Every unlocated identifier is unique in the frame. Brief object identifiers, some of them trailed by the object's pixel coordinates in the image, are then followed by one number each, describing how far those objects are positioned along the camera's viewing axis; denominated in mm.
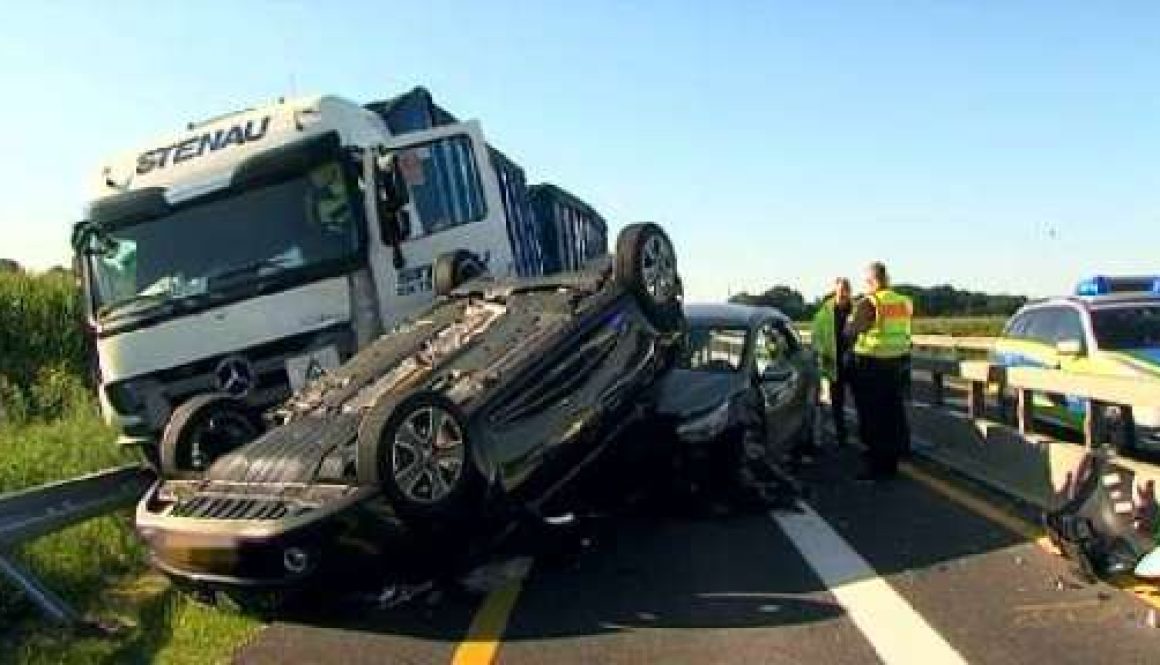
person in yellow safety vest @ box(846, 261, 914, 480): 11609
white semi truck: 11000
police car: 12945
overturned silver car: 7004
